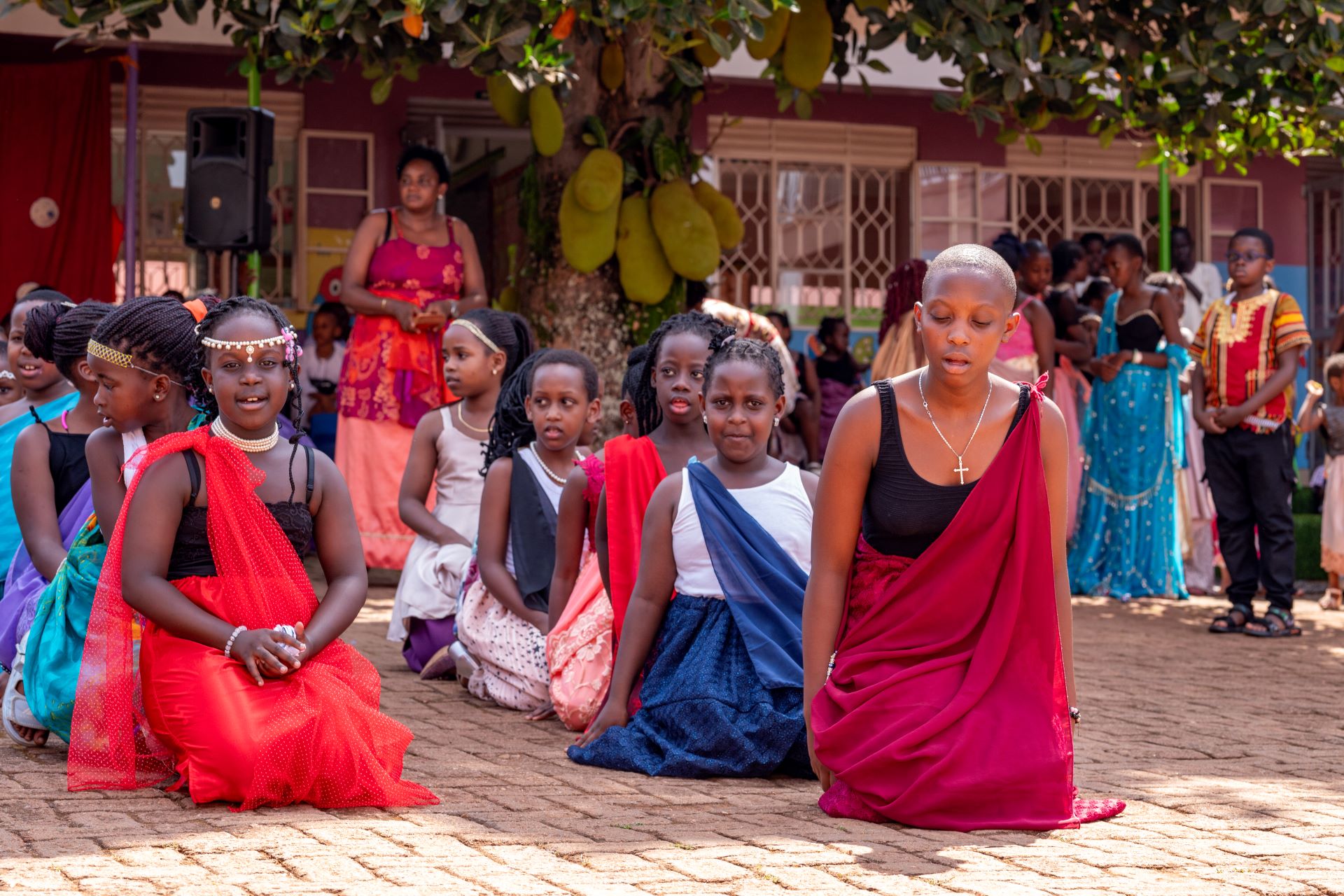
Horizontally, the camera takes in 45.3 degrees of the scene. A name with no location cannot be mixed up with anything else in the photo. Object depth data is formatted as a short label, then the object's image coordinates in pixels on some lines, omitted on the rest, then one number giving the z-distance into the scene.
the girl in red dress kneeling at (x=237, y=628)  3.95
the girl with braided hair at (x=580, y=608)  5.14
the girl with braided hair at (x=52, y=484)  4.94
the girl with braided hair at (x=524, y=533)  5.68
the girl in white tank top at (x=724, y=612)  4.41
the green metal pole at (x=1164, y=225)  12.75
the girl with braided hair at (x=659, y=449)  4.96
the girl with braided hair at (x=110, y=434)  4.53
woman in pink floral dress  8.54
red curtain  12.01
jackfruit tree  7.43
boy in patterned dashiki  8.05
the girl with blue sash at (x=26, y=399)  5.55
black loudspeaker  9.14
